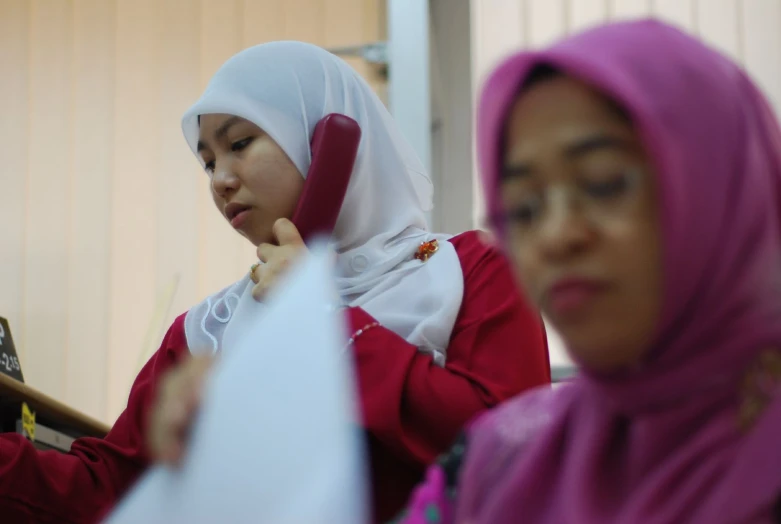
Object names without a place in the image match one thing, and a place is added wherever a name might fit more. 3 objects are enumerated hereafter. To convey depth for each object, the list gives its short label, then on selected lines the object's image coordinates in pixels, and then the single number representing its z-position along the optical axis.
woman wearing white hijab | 2.08
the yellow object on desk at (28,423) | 2.57
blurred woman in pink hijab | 1.54
